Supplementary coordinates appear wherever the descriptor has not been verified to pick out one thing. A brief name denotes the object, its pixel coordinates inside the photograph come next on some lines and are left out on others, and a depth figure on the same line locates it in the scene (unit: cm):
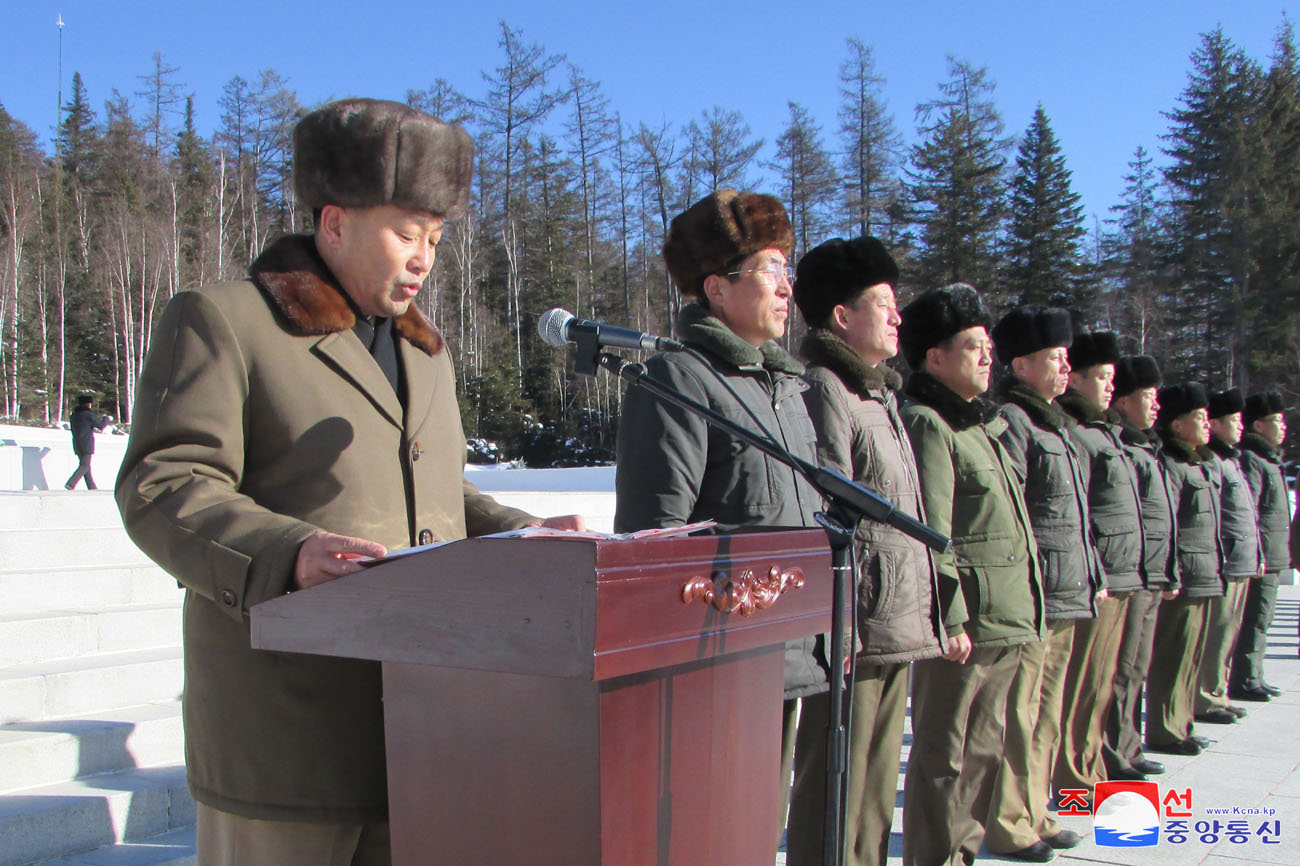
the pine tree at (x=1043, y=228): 4016
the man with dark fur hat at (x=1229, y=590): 731
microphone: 185
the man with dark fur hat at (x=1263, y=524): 826
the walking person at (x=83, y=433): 1703
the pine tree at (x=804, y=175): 4159
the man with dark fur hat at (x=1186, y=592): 640
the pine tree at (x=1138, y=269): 4250
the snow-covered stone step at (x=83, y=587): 543
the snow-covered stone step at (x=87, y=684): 449
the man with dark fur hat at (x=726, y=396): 280
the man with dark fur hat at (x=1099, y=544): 524
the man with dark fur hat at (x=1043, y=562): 439
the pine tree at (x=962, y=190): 4016
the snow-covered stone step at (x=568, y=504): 1112
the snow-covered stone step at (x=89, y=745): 412
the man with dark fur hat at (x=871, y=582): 329
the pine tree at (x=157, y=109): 4584
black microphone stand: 180
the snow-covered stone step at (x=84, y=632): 491
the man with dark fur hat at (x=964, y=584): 376
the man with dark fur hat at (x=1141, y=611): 564
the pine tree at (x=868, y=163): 4125
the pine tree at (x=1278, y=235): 3756
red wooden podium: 122
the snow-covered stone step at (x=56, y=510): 643
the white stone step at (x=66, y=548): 581
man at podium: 169
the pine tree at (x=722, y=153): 3969
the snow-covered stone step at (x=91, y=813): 372
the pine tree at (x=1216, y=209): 3953
